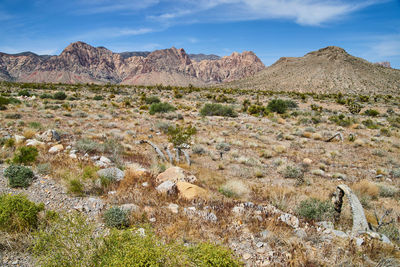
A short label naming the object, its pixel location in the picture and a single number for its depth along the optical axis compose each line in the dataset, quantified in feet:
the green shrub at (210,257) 8.88
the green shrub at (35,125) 38.59
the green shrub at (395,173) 28.78
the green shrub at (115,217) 13.46
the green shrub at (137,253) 8.55
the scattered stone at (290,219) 14.89
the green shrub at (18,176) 17.76
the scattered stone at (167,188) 18.54
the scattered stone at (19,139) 29.05
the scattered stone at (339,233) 13.41
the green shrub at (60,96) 94.07
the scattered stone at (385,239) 12.47
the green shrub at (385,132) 51.61
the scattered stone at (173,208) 15.60
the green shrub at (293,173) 27.96
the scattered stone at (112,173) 19.88
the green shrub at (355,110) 85.09
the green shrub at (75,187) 17.37
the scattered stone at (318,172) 29.41
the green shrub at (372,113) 81.51
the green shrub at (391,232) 13.63
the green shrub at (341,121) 62.34
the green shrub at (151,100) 96.52
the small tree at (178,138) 31.19
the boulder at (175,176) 21.11
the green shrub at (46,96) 92.28
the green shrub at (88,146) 28.86
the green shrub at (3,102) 61.43
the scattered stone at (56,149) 26.60
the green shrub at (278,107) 82.38
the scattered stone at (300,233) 13.48
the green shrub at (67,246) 9.14
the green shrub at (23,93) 95.10
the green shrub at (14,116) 48.32
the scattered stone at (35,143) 27.74
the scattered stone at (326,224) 14.66
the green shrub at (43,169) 20.39
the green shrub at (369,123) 60.68
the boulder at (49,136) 30.94
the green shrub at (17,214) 12.07
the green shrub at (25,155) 22.18
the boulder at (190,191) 18.12
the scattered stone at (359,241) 12.42
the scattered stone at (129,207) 14.80
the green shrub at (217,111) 75.90
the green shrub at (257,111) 78.43
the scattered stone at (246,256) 11.62
